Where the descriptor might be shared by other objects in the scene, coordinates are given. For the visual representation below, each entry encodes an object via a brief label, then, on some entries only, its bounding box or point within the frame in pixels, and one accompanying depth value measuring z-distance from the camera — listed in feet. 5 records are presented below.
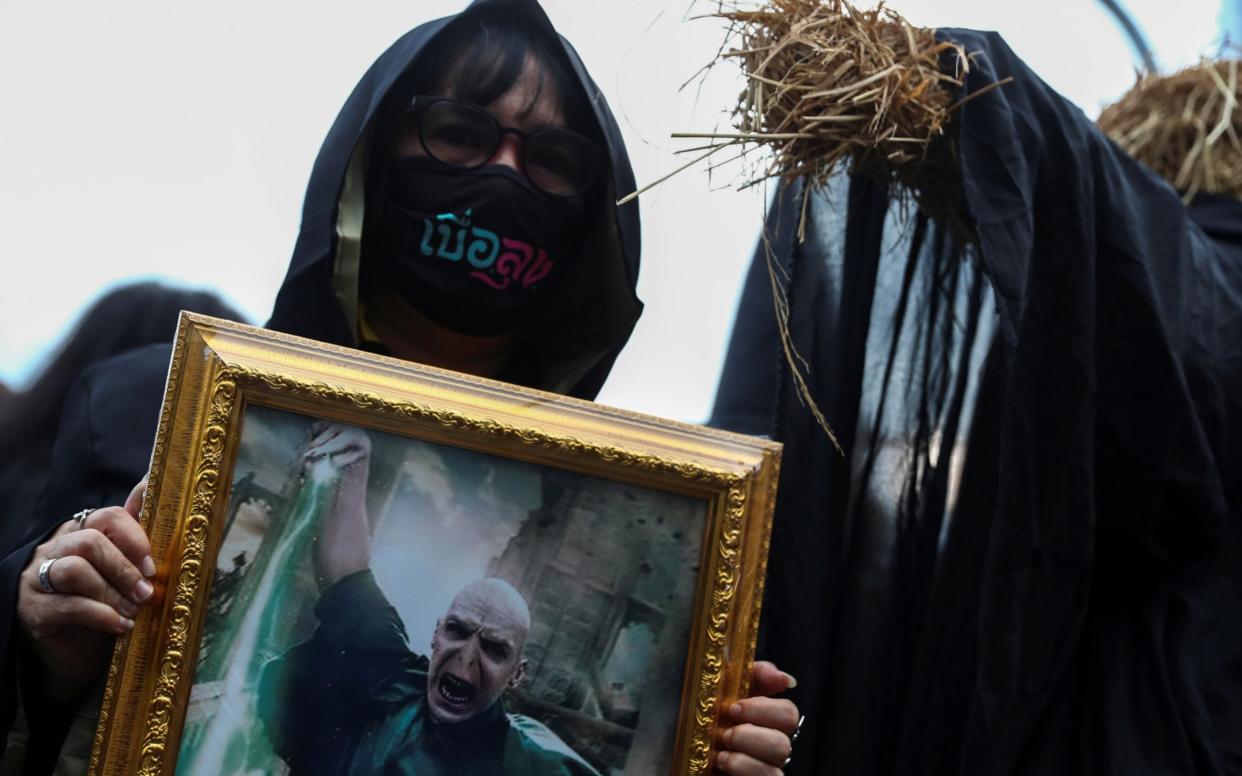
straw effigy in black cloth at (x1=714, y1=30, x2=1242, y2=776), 8.02
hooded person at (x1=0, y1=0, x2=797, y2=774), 8.12
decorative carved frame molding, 6.01
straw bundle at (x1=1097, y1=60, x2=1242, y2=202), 10.68
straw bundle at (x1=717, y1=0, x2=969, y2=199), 7.77
